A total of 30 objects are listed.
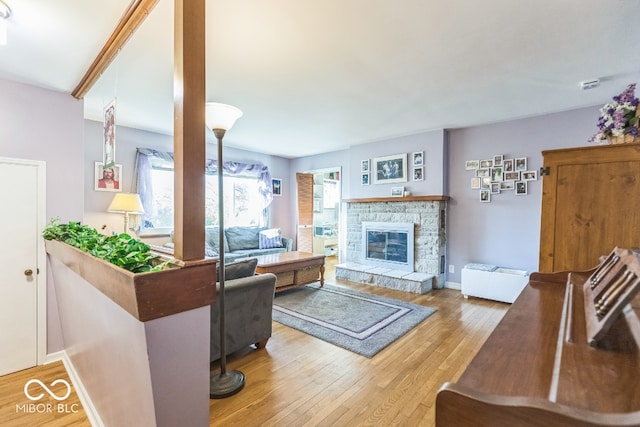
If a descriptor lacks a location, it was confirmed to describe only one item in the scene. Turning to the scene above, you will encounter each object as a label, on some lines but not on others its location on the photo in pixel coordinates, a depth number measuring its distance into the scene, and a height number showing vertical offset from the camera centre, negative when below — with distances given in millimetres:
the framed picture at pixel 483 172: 4238 +547
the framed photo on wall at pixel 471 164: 4324 +675
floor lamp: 1934 -440
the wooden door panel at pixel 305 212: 6848 -96
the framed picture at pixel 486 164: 4211 +667
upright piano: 612 -433
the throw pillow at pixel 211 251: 4524 -713
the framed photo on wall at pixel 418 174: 4734 +577
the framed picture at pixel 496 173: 4132 +514
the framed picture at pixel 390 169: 4945 +705
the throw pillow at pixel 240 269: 2518 -560
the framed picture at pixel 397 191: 4949 +300
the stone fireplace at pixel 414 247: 4504 -626
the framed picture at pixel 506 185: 4035 +335
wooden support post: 1129 +329
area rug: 2799 -1272
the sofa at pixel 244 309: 2330 -871
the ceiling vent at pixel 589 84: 2757 +1230
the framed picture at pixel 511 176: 3990 +461
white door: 2373 -456
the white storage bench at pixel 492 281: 3717 -988
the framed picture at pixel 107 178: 4129 +432
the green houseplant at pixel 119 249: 1119 -199
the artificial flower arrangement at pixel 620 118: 1531 +498
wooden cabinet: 1497 +26
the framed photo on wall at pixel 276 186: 6719 +524
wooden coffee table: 3941 -864
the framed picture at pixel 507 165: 4035 +621
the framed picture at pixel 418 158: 4723 +843
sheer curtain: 4488 +677
